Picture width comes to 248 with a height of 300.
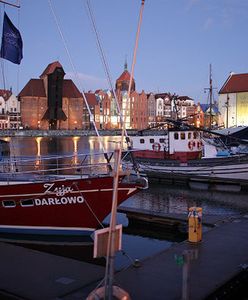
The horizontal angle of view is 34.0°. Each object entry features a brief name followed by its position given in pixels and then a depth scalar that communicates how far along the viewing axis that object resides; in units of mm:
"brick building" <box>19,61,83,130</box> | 146125
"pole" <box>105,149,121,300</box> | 5888
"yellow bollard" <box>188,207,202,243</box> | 11335
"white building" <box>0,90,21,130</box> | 144875
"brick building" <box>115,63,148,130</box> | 159375
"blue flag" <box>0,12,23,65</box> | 16359
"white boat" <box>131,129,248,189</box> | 29703
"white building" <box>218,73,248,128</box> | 110812
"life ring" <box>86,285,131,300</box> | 6434
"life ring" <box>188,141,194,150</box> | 32188
